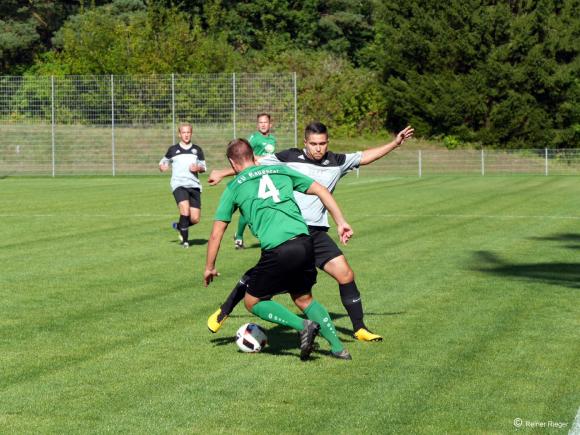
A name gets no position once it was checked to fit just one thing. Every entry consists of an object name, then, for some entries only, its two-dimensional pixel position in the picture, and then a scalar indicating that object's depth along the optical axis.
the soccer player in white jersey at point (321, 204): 14.84
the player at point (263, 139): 28.83
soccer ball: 14.01
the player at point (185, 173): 28.64
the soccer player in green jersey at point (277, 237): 13.16
